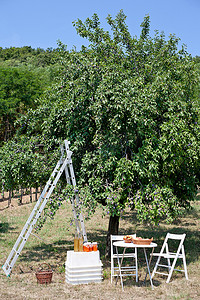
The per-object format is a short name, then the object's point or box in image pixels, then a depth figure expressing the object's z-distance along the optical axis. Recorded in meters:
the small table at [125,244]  6.99
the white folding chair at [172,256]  7.59
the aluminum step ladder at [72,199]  7.90
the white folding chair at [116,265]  7.64
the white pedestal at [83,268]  7.41
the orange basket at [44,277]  7.29
